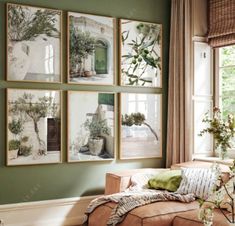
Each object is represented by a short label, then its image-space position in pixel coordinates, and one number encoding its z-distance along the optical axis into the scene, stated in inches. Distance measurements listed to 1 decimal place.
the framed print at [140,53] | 160.6
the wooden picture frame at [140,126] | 160.4
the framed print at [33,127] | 139.5
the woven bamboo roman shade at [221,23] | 156.8
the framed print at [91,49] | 150.2
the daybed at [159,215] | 108.6
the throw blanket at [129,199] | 116.8
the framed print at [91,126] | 149.9
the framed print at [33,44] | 139.7
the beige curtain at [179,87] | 163.8
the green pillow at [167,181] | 132.8
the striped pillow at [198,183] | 126.2
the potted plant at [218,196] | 64.6
